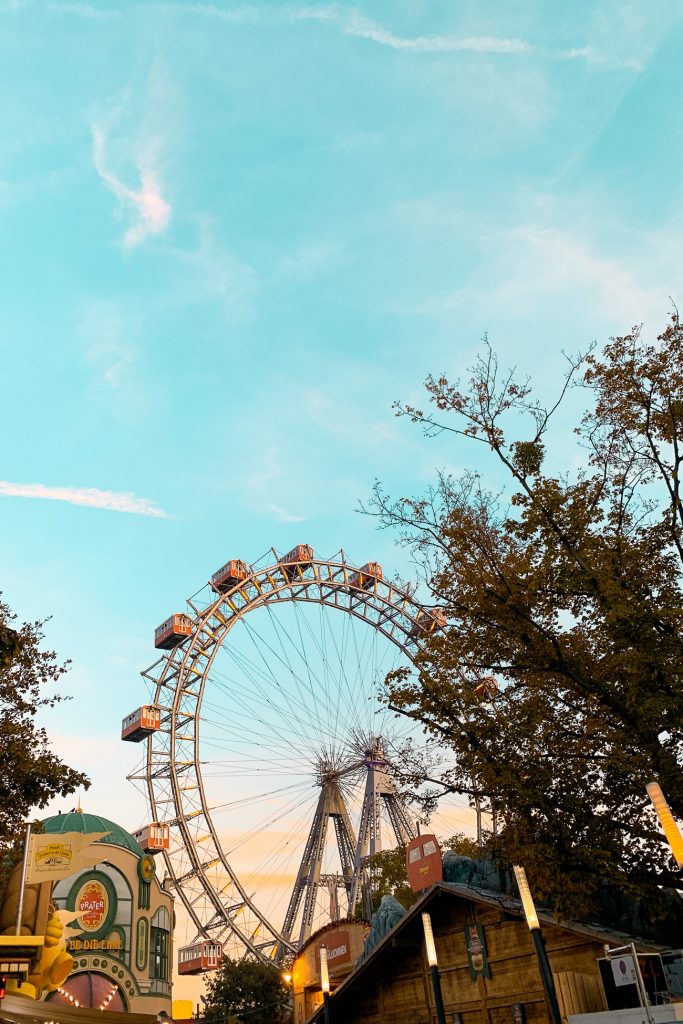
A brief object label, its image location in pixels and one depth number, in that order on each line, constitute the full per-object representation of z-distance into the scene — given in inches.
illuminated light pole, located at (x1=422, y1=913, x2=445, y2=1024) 751.7
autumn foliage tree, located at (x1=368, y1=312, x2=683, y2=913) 648.4
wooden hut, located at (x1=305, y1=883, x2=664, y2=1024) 705.4
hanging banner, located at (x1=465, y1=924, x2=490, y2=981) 808.3
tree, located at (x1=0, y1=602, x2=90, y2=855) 778.2
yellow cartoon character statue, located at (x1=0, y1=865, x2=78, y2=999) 609.0
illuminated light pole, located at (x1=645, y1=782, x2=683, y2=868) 481.1
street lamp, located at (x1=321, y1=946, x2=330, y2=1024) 904.1
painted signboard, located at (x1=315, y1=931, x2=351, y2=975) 1291.8
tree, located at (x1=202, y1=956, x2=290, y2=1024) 1811.0
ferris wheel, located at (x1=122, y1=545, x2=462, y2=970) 1723.7
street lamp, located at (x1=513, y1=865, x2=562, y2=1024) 610.9
